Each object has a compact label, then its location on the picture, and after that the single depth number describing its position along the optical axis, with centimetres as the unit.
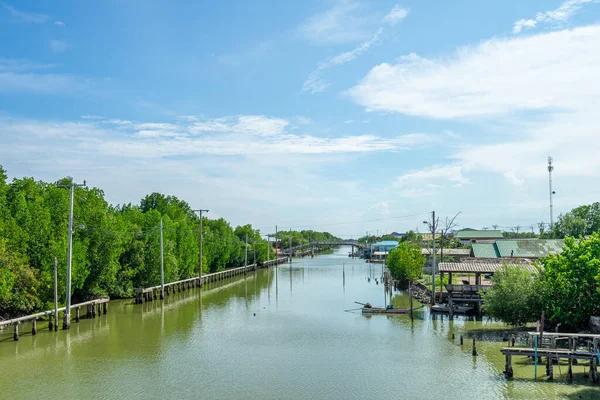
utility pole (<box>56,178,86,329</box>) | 3644
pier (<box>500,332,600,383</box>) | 2381
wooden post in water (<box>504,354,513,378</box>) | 2478
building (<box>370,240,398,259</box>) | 14691
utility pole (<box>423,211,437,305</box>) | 4722
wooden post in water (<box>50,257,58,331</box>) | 3469
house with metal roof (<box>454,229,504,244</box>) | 12104
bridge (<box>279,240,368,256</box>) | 17069
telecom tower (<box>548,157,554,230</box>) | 9734
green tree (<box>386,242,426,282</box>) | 6531
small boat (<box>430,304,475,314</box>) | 4375
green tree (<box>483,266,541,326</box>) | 3234
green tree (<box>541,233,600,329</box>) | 2947
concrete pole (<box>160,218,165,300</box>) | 5431
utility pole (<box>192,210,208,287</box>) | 6981
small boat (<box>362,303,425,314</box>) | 4455
